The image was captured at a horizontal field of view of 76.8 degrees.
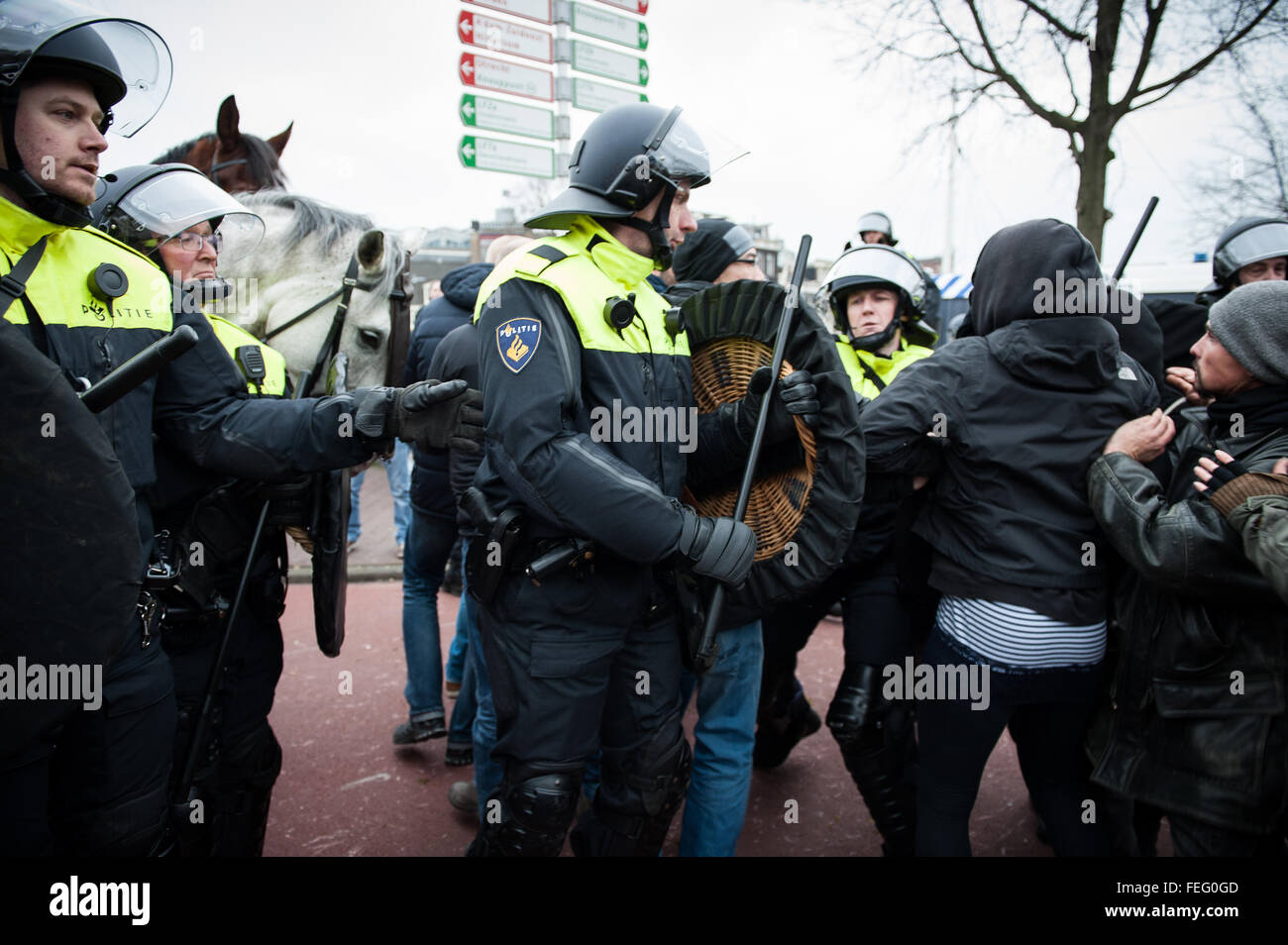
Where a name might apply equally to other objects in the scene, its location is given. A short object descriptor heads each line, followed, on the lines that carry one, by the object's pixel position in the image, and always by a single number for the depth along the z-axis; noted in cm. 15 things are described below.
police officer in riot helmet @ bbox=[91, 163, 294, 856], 226
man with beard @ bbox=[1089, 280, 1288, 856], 197
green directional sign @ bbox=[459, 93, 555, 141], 816
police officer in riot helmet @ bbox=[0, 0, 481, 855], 163
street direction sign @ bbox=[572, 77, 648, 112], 870
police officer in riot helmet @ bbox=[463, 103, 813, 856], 200
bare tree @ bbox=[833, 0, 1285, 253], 689
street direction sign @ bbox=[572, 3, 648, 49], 864
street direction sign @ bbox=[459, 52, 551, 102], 811
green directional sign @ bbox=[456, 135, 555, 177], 820
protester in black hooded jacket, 229
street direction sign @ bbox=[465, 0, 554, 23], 816
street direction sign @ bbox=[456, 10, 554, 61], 805
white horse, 340
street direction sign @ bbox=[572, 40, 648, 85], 872
